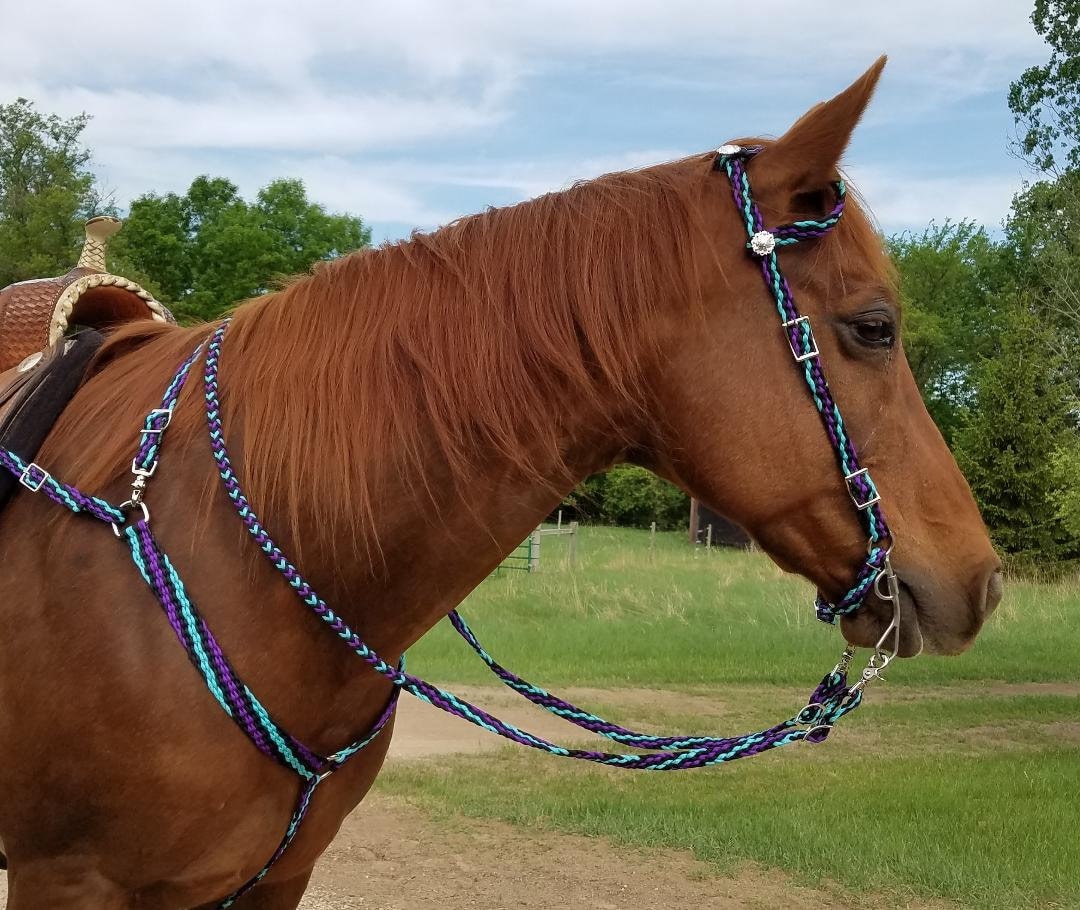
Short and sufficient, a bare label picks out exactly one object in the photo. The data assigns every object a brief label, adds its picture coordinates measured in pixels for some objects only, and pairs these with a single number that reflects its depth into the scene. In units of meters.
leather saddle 2.11
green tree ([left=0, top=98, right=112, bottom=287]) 26.48
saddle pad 2.06
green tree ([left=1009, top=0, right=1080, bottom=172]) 14.07
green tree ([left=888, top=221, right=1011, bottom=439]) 42.69
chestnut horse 1.77
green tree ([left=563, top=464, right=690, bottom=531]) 36.16
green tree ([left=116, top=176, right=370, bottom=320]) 34.31
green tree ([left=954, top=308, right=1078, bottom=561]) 22.34
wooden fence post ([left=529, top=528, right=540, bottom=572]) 18.54
